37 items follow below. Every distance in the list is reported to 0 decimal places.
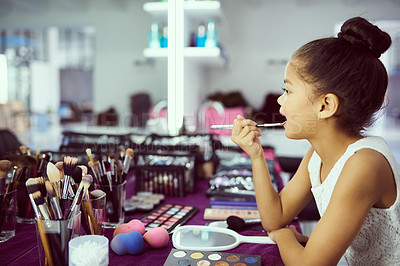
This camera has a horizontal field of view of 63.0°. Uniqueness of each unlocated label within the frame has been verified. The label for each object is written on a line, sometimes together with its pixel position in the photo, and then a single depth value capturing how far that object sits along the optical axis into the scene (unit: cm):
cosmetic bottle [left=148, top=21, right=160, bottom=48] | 249
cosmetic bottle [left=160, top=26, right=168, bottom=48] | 229
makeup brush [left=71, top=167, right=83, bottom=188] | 68
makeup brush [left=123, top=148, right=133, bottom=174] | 96
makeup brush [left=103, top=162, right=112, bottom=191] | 91
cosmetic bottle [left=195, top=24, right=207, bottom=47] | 262
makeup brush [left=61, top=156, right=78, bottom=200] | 66
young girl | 66
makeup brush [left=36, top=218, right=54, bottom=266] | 62
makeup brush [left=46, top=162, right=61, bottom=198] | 64
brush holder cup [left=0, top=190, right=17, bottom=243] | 80
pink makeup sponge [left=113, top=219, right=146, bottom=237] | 81
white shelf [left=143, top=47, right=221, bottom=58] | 237
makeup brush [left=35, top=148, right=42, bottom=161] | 101
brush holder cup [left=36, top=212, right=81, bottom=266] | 62
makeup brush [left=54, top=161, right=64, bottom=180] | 67
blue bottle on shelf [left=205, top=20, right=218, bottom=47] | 269
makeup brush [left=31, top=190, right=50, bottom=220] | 61
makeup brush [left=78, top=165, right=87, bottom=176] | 74
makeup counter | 73
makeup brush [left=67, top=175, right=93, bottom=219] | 65
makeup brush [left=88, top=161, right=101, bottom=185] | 86
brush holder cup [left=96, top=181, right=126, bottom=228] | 91
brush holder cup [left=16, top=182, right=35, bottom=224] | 94
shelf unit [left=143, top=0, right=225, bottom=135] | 183
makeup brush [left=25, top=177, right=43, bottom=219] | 62
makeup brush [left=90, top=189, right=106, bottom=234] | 76
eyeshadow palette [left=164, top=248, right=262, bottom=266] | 69
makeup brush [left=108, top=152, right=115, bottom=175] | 92
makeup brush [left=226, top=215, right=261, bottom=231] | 90
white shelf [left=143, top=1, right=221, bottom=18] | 220
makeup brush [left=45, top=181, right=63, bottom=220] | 62
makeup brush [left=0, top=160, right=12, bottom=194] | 78
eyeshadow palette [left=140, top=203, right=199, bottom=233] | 92
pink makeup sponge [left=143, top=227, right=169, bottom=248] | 78
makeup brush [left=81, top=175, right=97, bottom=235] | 72
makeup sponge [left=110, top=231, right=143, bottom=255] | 74
